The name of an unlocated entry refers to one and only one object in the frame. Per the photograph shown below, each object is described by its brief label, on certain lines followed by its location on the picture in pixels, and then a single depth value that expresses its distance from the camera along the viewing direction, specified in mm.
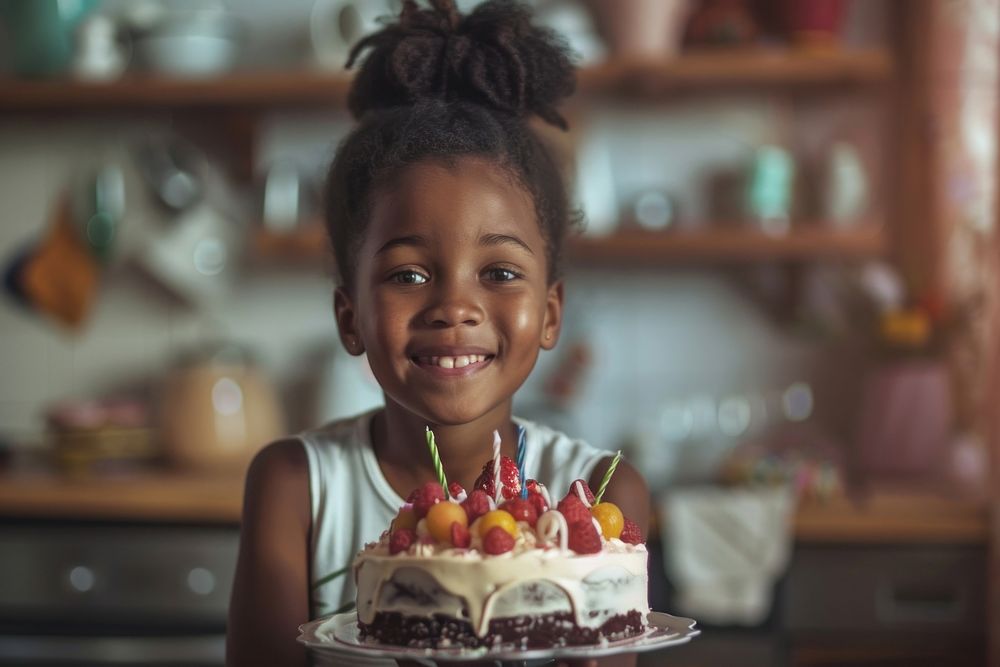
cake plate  881
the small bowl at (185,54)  2857
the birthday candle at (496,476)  1036
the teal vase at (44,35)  2959
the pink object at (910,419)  2582
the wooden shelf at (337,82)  2633
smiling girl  1105
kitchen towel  2240
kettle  2709
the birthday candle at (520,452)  1240
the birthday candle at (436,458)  1052
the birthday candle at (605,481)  1051
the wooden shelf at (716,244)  2646
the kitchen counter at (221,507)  2270
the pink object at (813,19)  2666
